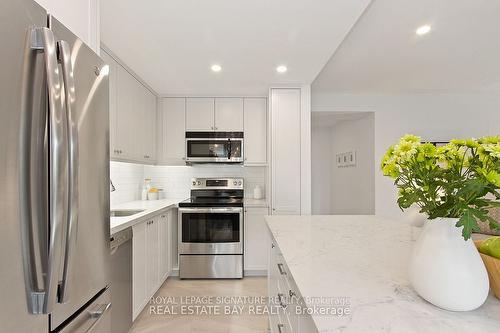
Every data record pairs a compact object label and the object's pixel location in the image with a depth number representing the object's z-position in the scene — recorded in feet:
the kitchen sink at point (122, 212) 8.61
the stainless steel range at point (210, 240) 10.14
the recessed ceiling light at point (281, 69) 8.45
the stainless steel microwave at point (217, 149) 11.11
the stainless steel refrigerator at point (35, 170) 2.12
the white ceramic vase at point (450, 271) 2.10
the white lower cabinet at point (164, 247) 9.21
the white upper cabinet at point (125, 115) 8.11
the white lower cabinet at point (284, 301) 2.82
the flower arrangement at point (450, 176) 1.99
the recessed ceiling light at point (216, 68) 8.40
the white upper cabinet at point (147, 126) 9.89
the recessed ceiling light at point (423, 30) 6.96
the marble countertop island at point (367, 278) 2.05
